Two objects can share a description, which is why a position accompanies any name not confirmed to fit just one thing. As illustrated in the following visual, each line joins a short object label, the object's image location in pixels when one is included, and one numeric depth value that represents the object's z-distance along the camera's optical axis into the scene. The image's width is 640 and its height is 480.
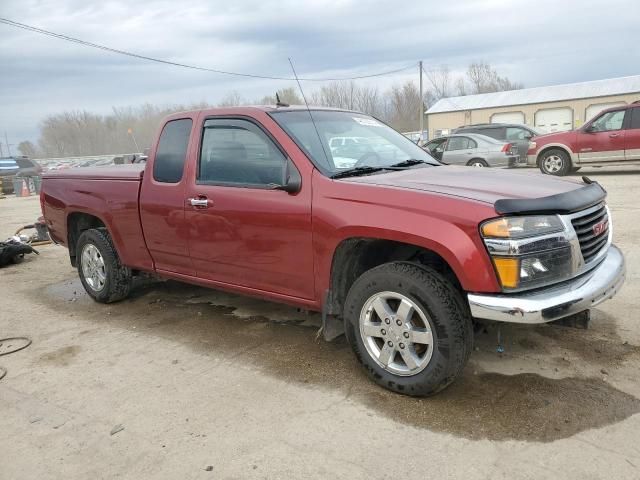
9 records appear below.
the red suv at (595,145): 13.45
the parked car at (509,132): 17.97
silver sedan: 15.74
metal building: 39.62
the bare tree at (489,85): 74.94
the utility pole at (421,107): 45.22
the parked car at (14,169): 25.50
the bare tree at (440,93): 69.31
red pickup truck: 2.98
